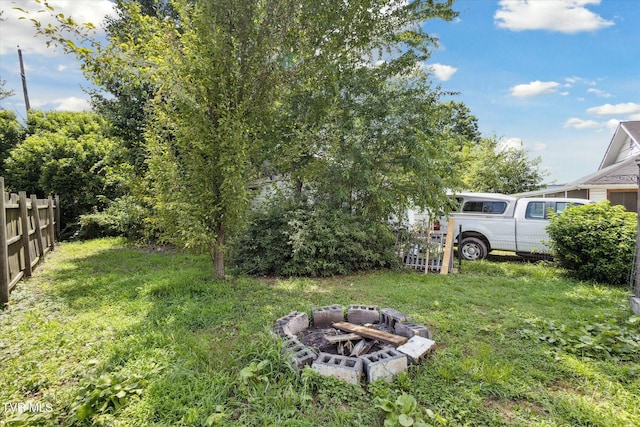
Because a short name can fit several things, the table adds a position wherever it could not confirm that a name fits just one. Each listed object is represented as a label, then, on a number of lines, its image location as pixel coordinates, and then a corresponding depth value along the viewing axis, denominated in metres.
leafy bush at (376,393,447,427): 1.76
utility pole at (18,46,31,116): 16.88
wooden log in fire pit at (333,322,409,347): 2.71
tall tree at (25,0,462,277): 4.40
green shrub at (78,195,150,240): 9.38
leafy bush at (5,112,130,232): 10.44
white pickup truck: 7.14
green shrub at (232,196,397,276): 5.85
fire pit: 2.29
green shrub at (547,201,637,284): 5.40
